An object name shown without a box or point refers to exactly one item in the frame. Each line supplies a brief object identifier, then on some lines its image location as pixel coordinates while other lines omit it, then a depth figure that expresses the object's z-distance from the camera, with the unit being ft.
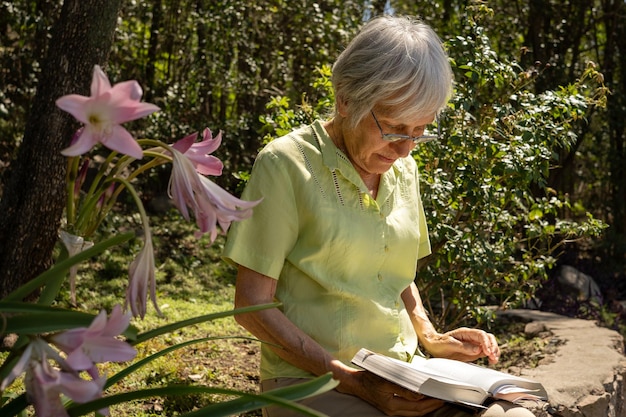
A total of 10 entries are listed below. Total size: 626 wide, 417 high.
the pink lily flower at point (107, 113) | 3.77
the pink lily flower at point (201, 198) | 4.30
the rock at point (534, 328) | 16.48
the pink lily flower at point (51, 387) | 3.76
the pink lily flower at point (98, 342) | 3.84
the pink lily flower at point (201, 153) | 4.54
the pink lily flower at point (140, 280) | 4.18
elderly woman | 7.55
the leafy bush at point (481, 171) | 13.01
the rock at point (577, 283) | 23.53
